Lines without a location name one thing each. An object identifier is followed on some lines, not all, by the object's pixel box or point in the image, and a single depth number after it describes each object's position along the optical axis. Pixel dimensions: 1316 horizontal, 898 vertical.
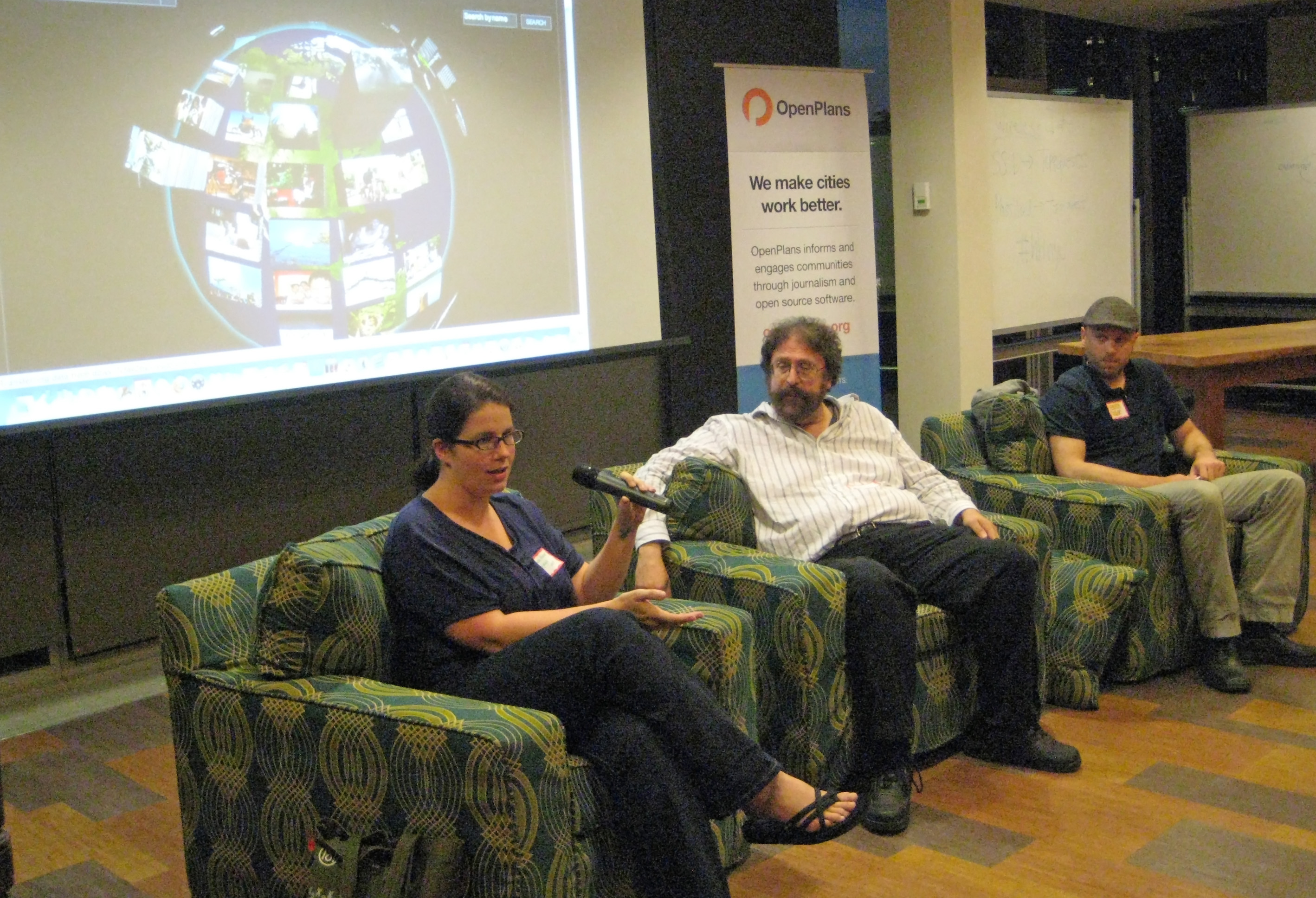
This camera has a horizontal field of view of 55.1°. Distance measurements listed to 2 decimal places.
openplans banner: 5.16
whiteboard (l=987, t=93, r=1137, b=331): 6.86
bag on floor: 1.82
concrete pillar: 5.75
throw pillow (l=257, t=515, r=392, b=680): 2.06
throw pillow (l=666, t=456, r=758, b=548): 2.96
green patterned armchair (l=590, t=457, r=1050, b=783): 2.61
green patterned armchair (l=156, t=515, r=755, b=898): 1.84
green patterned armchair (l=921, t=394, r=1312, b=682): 3.39
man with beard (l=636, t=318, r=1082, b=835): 2.66
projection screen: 3.43
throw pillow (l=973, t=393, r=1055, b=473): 3.72
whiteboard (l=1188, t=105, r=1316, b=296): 8.22
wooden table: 4.71
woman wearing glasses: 2.03
